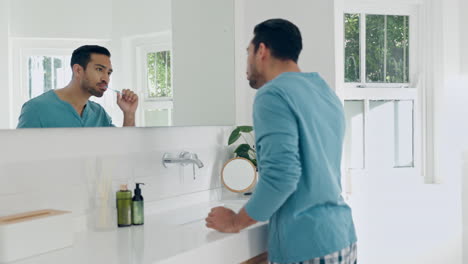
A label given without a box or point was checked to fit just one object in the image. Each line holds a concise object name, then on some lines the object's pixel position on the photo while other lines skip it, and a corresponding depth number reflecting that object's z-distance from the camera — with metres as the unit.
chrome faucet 2.14
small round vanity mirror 2.39
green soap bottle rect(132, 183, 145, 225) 1.86
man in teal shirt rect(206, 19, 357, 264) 1.46
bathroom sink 1.98
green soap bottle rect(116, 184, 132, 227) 1.85
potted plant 2.51
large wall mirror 1.68
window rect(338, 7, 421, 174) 3.41
